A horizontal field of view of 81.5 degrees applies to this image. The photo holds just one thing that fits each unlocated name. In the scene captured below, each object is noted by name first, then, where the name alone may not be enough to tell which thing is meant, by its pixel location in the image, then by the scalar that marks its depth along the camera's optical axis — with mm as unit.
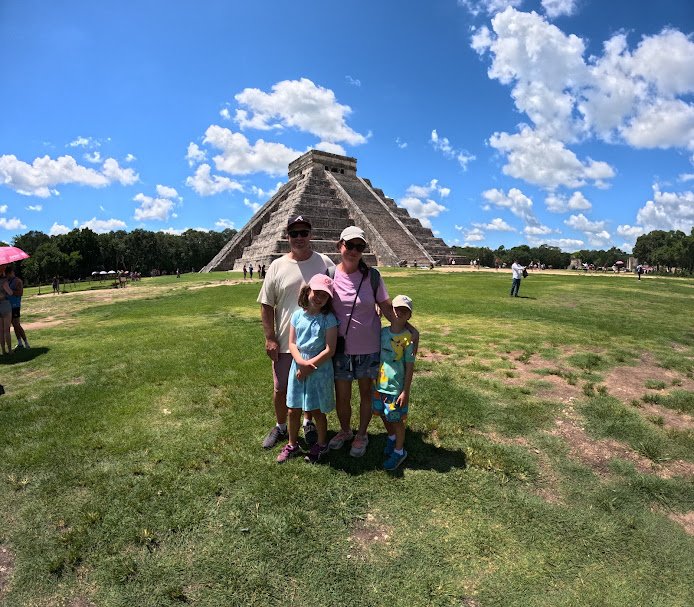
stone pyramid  41844
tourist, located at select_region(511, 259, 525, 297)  16516
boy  4105
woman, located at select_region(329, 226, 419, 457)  4086
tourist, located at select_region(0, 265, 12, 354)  8477
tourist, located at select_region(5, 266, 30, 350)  8773
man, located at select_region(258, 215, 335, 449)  4316
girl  4023
